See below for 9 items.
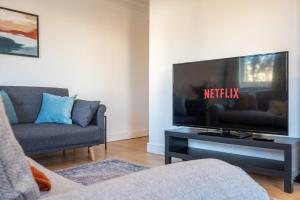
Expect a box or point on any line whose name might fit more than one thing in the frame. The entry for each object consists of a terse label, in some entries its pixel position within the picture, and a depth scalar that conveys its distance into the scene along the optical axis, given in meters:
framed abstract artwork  3.39
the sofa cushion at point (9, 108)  3.01
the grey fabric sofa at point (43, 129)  2.73
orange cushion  0.87
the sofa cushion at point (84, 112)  3.21
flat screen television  2.39
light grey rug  2.62
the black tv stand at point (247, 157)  2.23
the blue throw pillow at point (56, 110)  3.28
